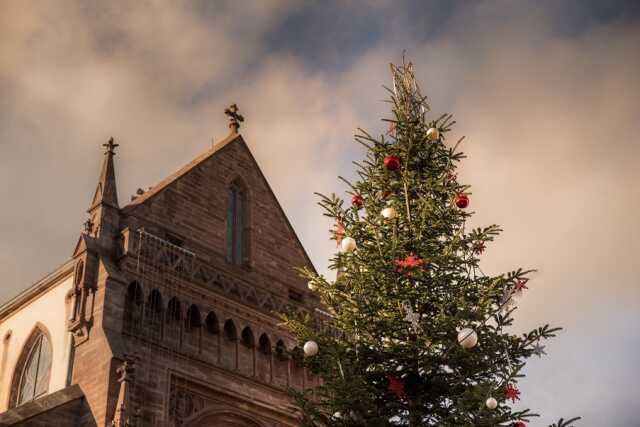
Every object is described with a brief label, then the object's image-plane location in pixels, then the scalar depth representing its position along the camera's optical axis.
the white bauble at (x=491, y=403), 13.02
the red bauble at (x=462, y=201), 16.02
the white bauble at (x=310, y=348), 14.71
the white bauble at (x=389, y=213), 15.70
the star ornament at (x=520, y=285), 15.11
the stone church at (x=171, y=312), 21.03
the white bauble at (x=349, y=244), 15.20
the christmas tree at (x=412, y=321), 14.19
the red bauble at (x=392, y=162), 16.27
